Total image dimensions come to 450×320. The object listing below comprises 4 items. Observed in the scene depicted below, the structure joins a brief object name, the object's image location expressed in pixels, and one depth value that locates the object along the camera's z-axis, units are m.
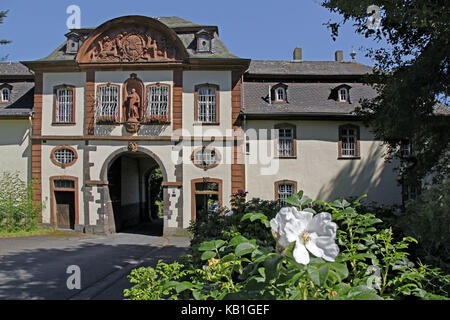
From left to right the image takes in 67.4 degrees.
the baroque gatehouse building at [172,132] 15.75
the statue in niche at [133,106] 15.75
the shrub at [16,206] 15.56
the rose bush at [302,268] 1.48
